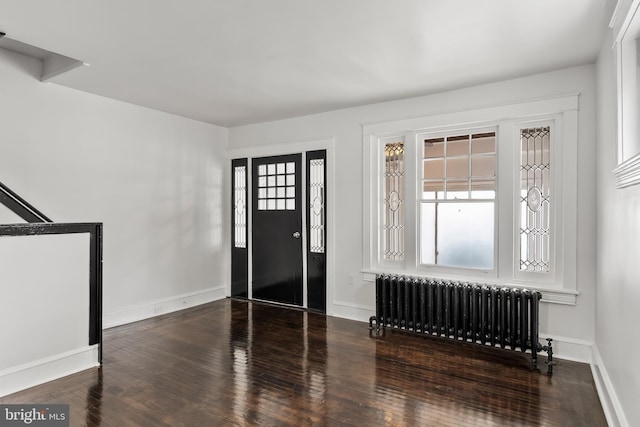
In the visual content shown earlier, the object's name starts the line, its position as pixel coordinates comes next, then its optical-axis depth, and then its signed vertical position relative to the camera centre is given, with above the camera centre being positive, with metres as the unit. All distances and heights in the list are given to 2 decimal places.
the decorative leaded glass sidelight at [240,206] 5.98 +0.17
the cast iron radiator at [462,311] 3.52 -0.96
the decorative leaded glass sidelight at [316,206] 5.21 +0.16
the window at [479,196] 3.61 +0.25
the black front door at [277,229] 5.42 -0.17
